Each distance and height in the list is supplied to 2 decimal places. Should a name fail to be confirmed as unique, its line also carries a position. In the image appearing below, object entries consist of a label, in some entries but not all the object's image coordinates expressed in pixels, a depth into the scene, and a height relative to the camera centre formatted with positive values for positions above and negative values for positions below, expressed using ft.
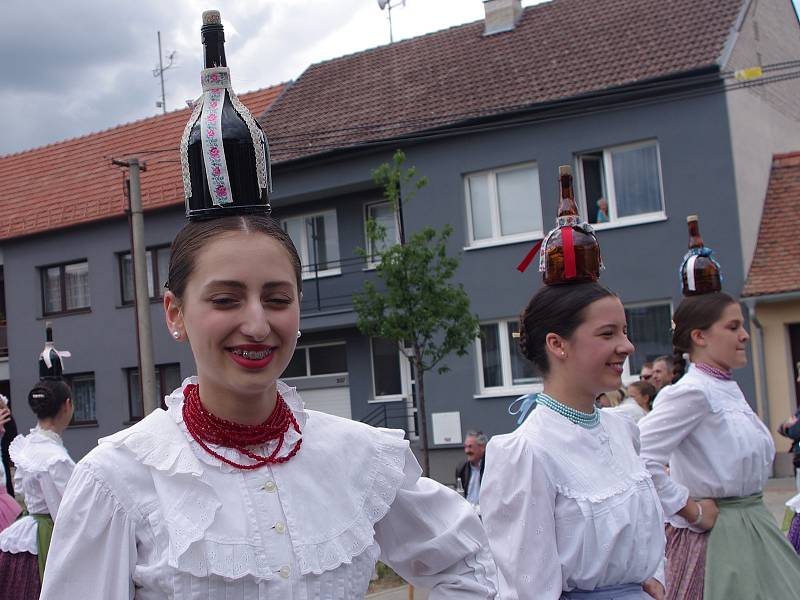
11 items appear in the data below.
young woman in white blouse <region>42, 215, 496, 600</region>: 7.52 -1.14
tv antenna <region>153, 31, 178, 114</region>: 112.68 +29.02
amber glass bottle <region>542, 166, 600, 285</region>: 13.79 +0.78
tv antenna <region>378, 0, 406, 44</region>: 88.22 +26.56
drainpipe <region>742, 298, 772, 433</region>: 59.11 -2.71
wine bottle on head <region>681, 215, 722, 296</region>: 18.97 +0.51
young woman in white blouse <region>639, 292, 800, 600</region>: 16.61 -2.74
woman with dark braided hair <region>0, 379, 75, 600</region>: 24.35 -3.77
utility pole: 58.80 +3.33
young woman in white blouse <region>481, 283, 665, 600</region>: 12.07 -1.97
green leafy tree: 53.78 +1.14
